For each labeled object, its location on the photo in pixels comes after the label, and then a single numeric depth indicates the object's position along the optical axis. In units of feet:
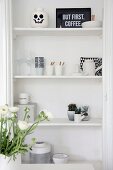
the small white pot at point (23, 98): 7.97
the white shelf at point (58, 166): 5.21
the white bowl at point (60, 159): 7.67
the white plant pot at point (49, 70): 7.94
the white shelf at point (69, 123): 7.59
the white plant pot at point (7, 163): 4.19
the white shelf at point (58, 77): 7.60
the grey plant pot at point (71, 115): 7.92
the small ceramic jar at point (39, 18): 7.63
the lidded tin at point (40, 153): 7.66
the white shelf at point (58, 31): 7.52
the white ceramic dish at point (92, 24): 7.61
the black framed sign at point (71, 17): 8.20
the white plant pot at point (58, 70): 7.91
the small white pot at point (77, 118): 7.74
